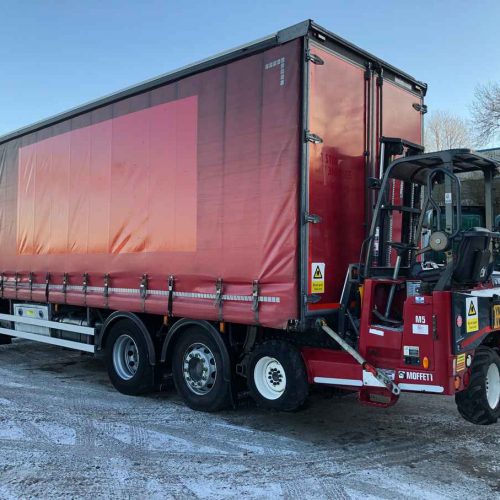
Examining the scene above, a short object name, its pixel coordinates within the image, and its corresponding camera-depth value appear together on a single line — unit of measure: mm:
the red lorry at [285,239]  4984
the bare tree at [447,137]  37219
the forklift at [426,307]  4695
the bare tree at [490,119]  30594
